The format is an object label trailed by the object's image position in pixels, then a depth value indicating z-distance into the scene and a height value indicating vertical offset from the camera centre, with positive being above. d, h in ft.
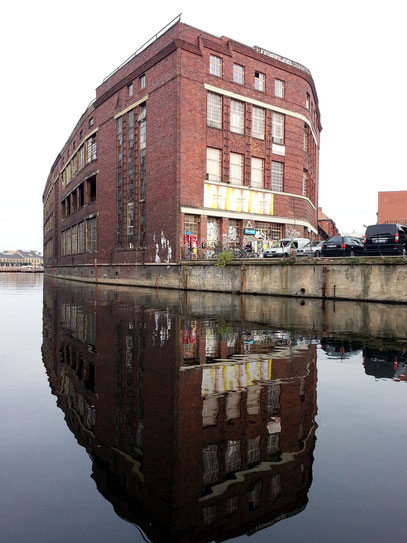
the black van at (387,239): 65.72 +4.55
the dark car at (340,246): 79.15 +3.94
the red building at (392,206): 206.90 +31.05
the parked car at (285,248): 89.97 +4.03
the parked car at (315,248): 83.20 +4.15
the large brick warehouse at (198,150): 100.58 +31.94
